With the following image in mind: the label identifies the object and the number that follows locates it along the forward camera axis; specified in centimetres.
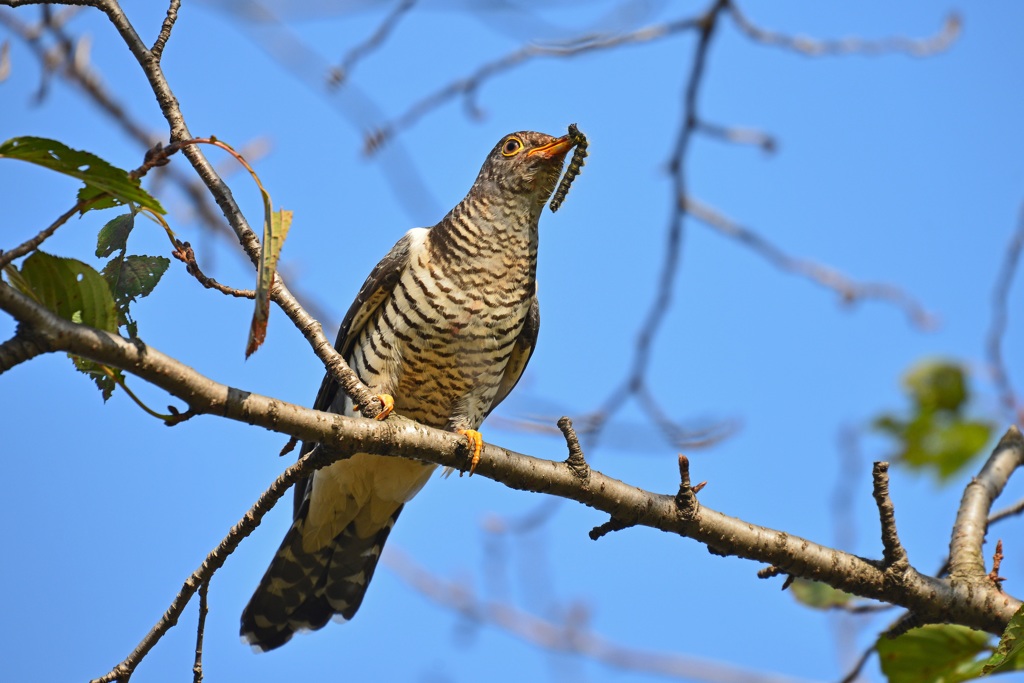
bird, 896
